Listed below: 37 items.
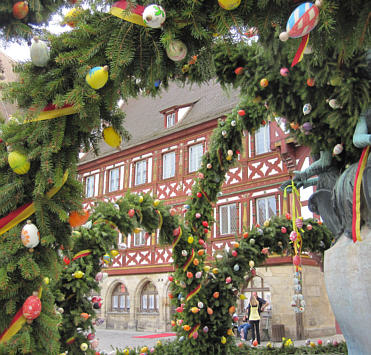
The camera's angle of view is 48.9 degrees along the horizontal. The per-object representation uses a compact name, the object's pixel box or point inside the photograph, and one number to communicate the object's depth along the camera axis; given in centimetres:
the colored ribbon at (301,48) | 175
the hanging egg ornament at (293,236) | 469
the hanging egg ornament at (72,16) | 218
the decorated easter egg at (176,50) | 196
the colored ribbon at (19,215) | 196
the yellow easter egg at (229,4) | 174
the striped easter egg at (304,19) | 162
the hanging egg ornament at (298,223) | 526
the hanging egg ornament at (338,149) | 363
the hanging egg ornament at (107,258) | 476
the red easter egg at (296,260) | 451
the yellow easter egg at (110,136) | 236
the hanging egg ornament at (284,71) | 380
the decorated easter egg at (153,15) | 178
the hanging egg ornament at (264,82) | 401
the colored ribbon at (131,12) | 190
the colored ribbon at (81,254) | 450
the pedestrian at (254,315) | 1029
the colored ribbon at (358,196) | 274
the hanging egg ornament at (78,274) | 432
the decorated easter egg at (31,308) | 181
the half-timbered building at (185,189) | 1256
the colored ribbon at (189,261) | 552
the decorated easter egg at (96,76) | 191
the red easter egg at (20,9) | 391
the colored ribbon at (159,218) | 538
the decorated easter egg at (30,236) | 188
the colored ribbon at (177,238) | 554
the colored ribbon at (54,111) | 201
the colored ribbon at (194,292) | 542
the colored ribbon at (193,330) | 536
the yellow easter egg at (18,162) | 197
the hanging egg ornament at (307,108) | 378
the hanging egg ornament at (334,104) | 351
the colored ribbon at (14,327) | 182
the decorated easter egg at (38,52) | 199
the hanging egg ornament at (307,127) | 388
